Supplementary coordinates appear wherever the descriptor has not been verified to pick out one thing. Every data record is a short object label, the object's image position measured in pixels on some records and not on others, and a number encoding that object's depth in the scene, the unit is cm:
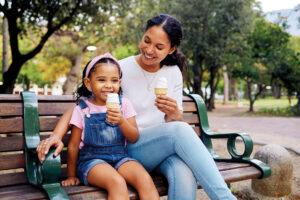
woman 217
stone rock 349
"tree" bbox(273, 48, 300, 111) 1513
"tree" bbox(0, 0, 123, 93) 795
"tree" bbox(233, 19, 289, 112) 1602
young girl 222
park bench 203
